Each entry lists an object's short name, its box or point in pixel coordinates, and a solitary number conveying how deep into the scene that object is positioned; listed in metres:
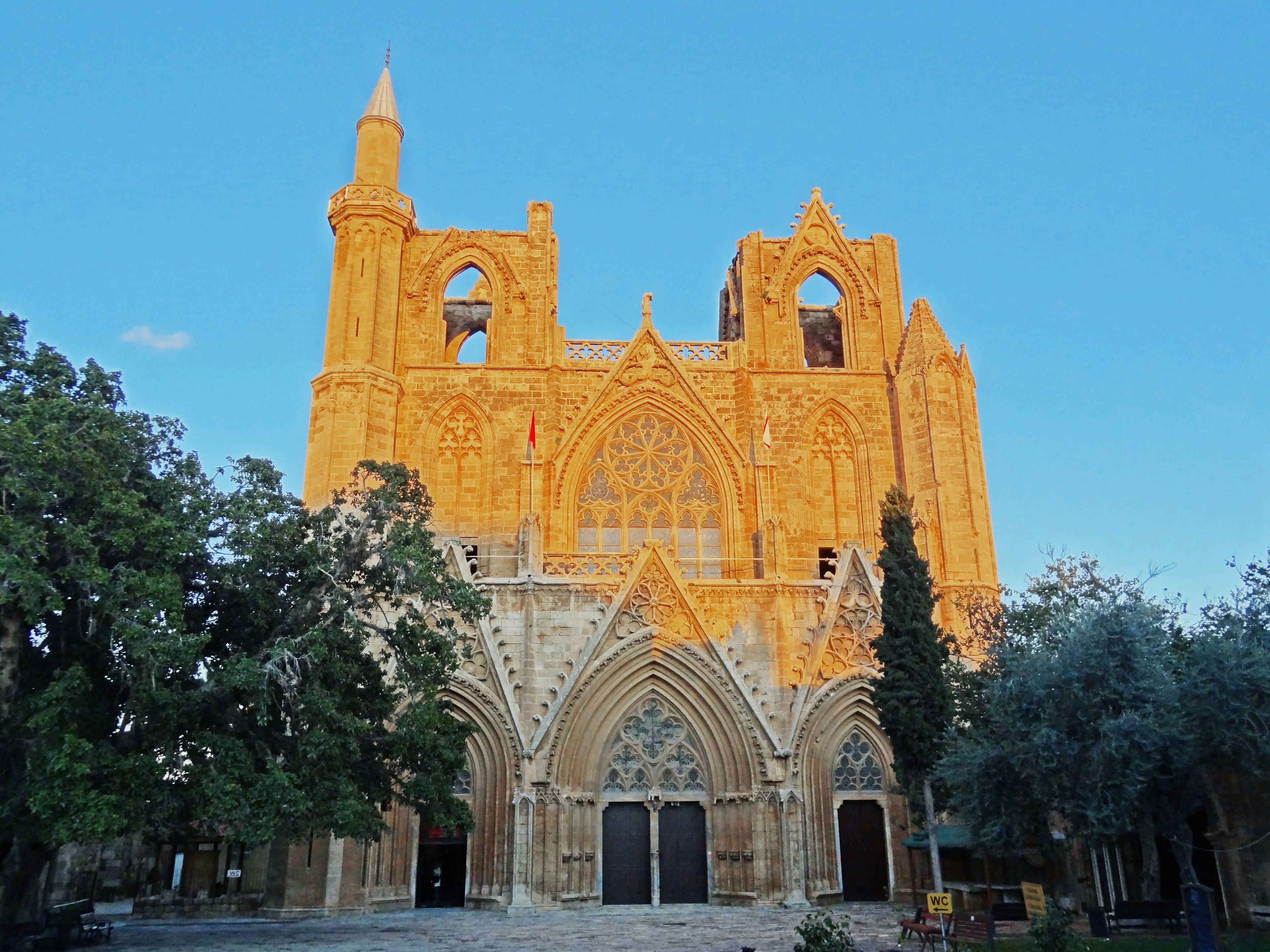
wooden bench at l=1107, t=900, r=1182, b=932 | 13.49
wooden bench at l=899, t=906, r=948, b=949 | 12.32
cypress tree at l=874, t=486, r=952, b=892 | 16.14
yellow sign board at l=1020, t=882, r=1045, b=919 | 13.41
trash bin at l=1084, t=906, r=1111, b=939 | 13.37
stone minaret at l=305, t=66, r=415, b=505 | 23.78
